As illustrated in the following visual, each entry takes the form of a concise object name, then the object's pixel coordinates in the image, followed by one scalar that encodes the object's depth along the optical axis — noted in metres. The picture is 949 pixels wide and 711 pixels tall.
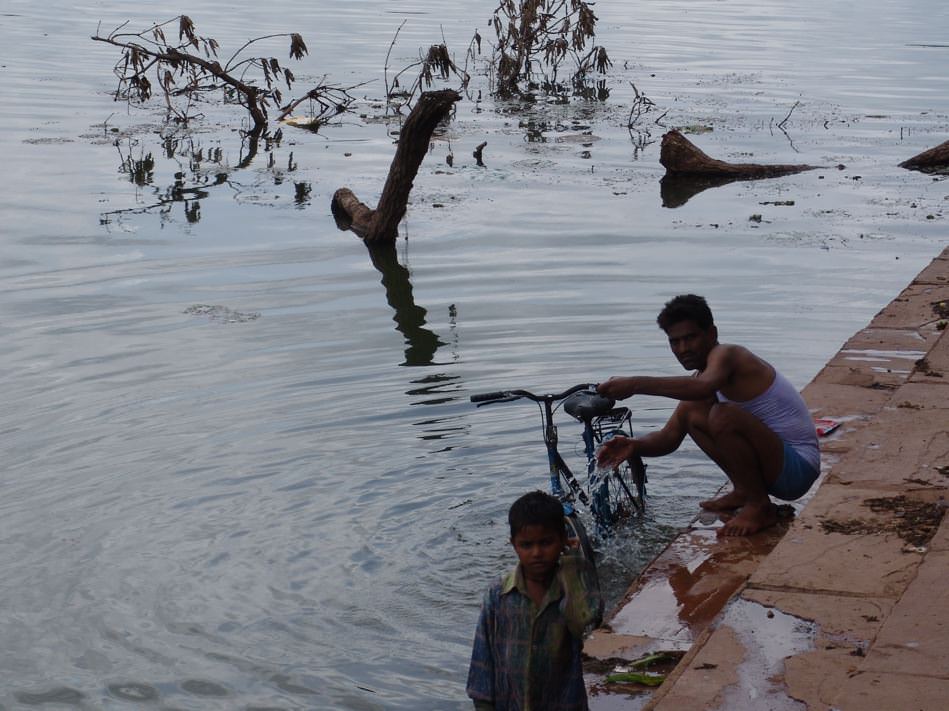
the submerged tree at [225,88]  18.22
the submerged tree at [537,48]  21.69
